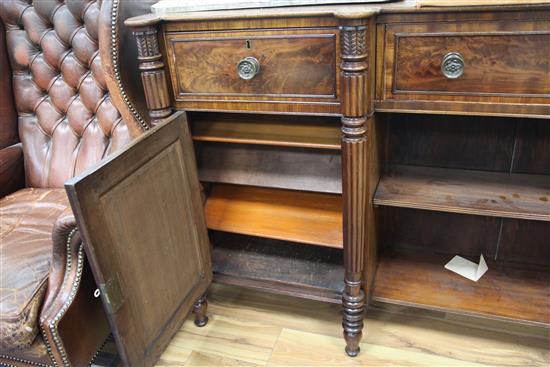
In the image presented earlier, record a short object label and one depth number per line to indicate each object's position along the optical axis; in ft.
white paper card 4.47
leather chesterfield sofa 3.33
